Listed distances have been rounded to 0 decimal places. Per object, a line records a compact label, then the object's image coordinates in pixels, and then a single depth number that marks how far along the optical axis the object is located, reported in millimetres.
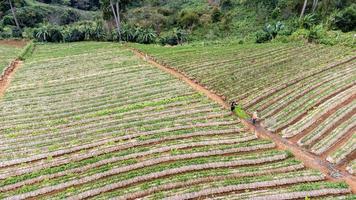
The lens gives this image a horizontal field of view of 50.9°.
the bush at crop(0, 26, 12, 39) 83188
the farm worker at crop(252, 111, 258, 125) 35531
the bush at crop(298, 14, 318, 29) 68000
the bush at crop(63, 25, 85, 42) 79875
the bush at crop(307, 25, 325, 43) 61094
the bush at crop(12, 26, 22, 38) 83875
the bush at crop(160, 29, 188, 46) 76875
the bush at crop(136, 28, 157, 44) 77000
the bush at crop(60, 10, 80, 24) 109512
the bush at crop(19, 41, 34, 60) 63328
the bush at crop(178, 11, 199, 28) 85912
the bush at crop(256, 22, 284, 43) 66938
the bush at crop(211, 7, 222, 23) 85812
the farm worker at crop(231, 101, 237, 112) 38375
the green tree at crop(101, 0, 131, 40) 74750
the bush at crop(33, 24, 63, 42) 79125
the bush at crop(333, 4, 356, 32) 67562
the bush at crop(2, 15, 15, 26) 96000
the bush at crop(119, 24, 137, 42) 77688
